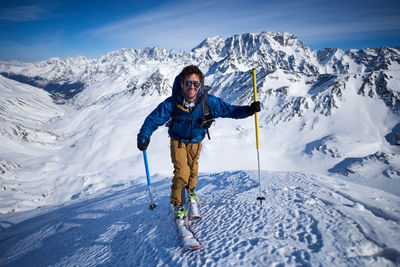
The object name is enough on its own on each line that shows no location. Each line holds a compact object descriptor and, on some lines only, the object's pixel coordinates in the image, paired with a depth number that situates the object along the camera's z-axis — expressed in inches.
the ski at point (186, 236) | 145.3
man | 178.7
